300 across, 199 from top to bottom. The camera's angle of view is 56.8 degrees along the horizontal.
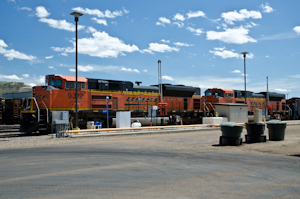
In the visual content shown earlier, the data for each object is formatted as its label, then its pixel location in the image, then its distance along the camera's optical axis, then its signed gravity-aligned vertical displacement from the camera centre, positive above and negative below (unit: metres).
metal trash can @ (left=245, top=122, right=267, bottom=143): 13.63 -1.06
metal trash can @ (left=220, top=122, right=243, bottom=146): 12.47 -1.02
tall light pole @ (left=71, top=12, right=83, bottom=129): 18.08 +4.04
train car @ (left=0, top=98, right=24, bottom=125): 30.73 +0.16
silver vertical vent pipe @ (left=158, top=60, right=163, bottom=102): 25.06 +2.23
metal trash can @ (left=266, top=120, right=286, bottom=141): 14.22 -0.95
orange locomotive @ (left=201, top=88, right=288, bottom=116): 29.98 +1.51
